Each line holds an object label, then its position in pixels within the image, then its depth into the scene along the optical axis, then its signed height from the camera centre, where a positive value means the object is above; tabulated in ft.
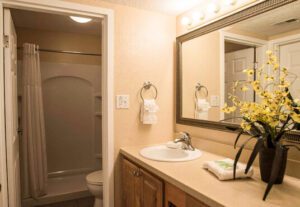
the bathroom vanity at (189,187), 3.04 -1.40
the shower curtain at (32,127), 8.76 -1.18
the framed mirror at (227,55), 4.05 +1.00
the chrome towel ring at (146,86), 6.54 +0.36
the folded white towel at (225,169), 3.68 -1.24
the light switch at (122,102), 6.15 -0.11
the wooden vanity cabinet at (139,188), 4.45 -2.04
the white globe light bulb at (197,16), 5.95 +2.26
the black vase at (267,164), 3.49 -1.07
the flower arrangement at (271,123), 3.27 -0.40
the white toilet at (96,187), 7.27 -2.96
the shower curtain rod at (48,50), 9.68 +2.13
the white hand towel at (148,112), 6.31 -0.40
